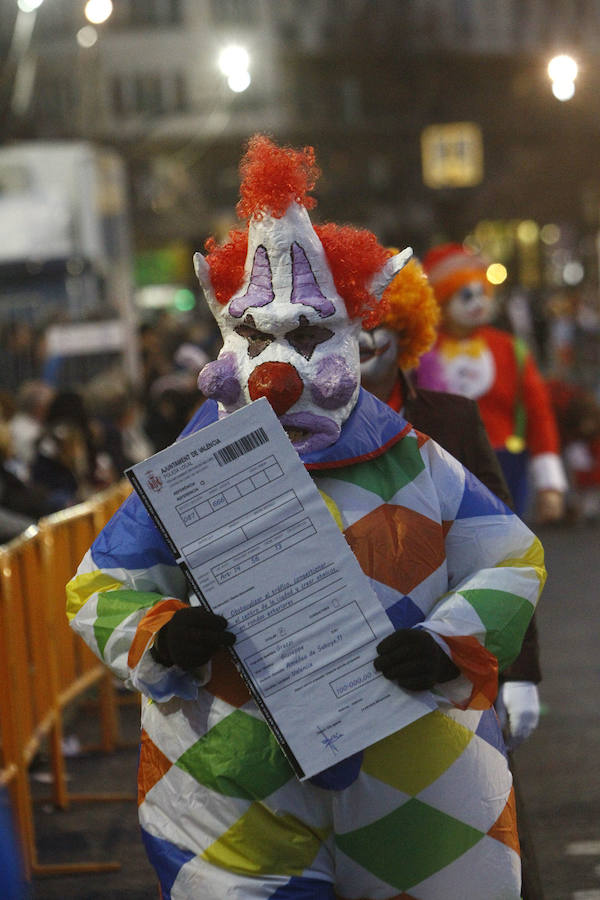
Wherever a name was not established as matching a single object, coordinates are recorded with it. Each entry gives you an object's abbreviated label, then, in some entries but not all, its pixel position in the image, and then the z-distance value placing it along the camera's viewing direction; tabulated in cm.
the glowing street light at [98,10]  2838
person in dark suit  787
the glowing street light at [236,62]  3144
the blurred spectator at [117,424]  2134
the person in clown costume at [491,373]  1291
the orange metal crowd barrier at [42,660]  1074
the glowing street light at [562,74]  2083
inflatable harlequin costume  586
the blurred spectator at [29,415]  1964
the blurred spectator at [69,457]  1767
